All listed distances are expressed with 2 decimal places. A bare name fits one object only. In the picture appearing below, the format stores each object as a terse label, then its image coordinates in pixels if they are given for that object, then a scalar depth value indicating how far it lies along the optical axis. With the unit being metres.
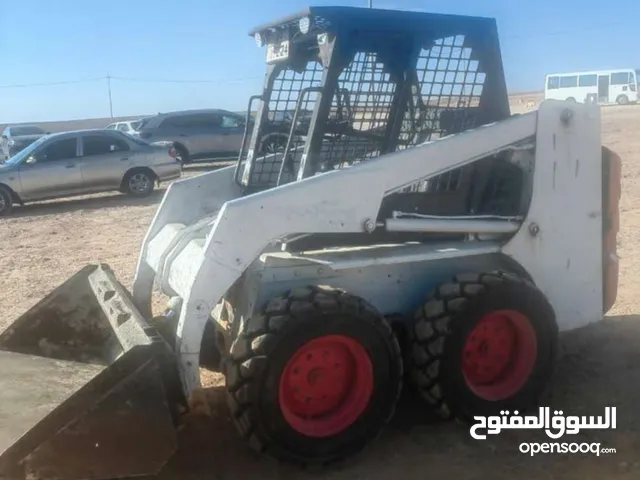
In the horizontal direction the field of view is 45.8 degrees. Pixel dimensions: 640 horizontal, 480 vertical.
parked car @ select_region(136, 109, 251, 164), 22.66
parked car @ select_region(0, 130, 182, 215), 15.53
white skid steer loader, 3.83
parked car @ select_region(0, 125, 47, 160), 24.89
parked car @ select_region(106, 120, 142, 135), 24.13
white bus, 46.62
